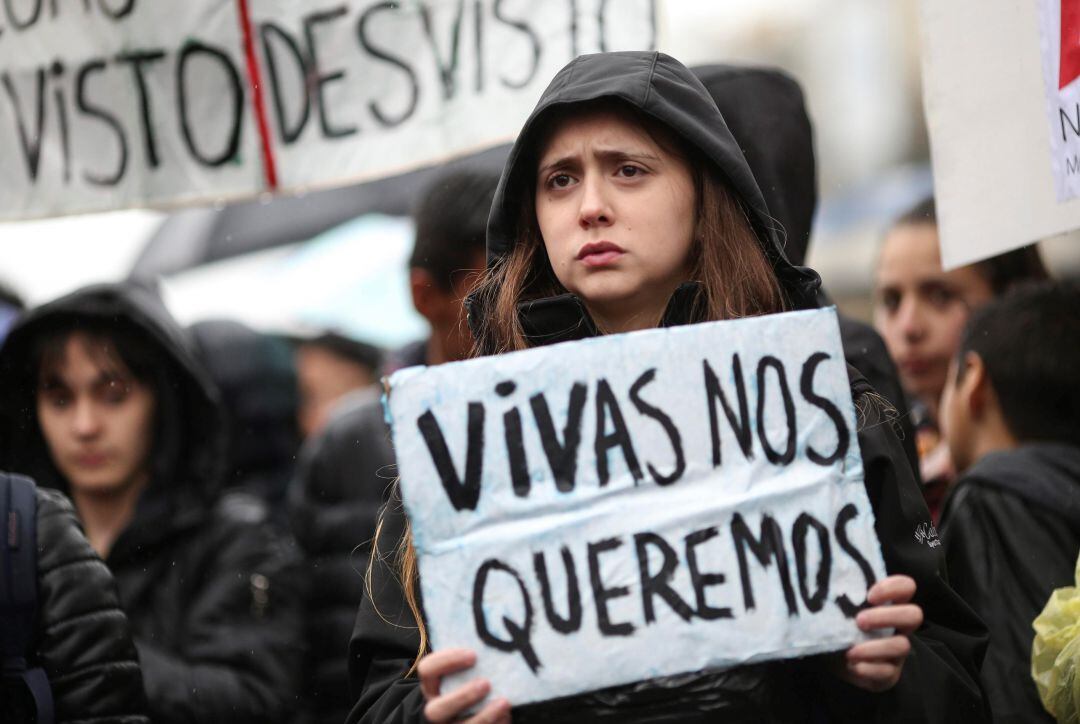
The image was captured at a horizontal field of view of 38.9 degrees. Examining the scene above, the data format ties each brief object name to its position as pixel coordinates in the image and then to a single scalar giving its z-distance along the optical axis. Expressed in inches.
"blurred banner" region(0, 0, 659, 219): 174.9
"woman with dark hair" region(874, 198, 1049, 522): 191.9
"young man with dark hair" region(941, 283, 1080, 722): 134.2
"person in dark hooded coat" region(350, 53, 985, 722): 92.0
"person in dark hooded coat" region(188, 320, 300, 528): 268.7
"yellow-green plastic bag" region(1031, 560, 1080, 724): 116.7
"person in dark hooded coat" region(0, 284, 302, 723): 161.8
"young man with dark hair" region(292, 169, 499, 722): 182.1
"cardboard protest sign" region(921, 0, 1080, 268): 126.3
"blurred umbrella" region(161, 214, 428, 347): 339.9
